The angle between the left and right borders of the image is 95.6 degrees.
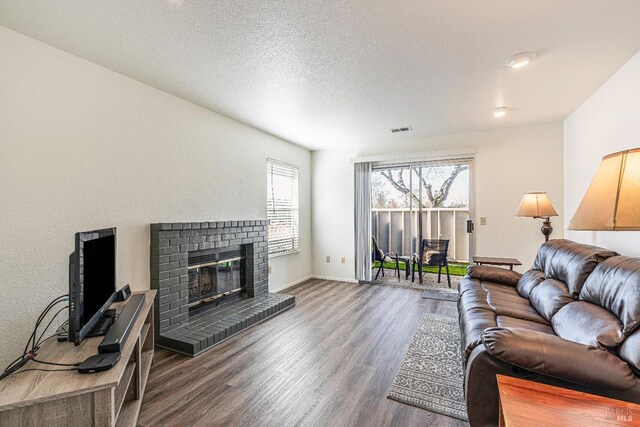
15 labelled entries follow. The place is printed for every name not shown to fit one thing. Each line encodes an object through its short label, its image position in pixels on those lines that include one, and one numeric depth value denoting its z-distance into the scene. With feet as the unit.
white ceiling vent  14.04
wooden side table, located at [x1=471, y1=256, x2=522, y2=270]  12.45
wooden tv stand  3.98
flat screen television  4.88
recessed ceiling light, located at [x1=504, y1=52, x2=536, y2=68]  7.47
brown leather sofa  4.25
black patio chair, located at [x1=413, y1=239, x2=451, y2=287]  16.38
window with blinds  15.37
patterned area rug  6.39
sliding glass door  16.30
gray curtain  17.35
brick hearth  9.17
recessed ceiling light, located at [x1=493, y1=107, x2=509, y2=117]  11.52
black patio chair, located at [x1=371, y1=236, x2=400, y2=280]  17.81
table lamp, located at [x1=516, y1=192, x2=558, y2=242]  11.35
